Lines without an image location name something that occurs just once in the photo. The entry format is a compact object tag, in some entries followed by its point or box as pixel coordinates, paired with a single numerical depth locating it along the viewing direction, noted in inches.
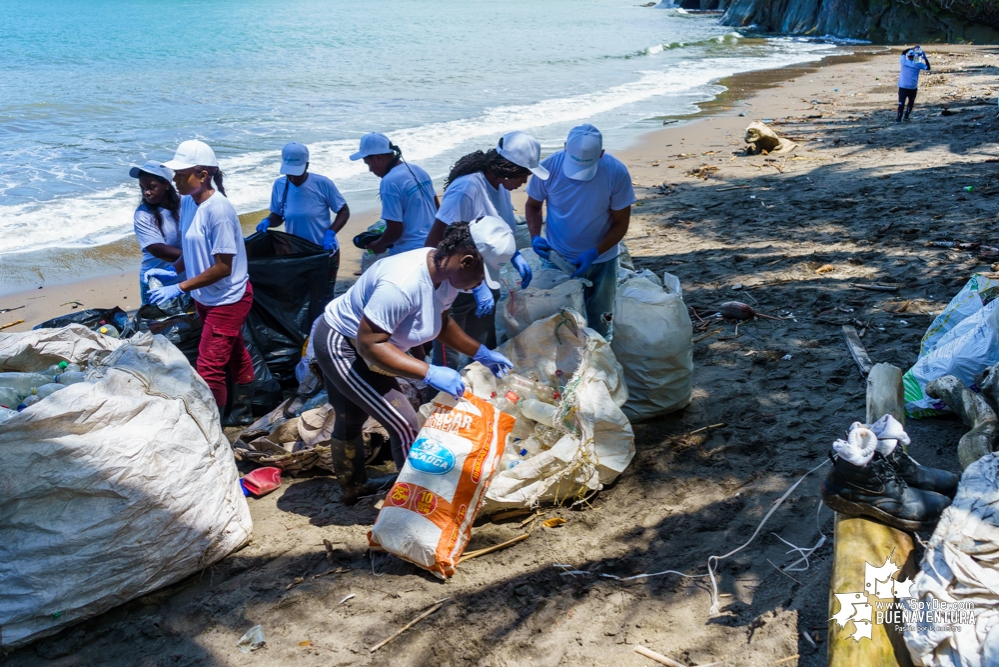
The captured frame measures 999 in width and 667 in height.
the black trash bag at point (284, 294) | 185.8
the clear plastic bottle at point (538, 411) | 143.7
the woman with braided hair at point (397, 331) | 117.8
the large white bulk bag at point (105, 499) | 110.9
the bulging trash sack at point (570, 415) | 134.6
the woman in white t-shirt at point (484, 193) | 162.6
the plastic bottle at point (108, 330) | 175.9
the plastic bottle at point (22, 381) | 147.4
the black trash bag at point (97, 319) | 181.0
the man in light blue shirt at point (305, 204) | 205.0
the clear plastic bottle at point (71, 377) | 149.5
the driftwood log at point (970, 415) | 119.7
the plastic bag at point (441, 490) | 120.4
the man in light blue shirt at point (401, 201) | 192.5
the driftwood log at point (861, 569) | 82.1
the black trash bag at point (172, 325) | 177.2
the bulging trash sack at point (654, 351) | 159.5
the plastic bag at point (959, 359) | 144.3
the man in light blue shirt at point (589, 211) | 165.6
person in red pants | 153.8
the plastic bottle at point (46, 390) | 143.8
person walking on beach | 483.2
